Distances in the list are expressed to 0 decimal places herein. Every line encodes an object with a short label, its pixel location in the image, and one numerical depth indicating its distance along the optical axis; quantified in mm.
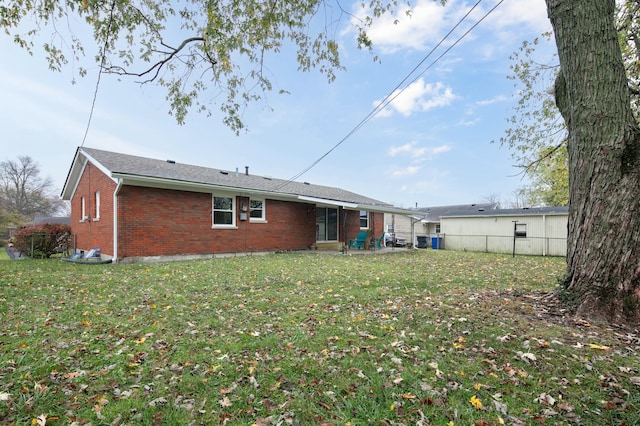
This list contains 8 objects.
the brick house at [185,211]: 10445
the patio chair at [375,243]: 17288
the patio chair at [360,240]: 16250
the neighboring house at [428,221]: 31078
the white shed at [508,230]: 17500
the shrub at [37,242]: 13000
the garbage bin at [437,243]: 22047
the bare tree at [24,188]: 37312
